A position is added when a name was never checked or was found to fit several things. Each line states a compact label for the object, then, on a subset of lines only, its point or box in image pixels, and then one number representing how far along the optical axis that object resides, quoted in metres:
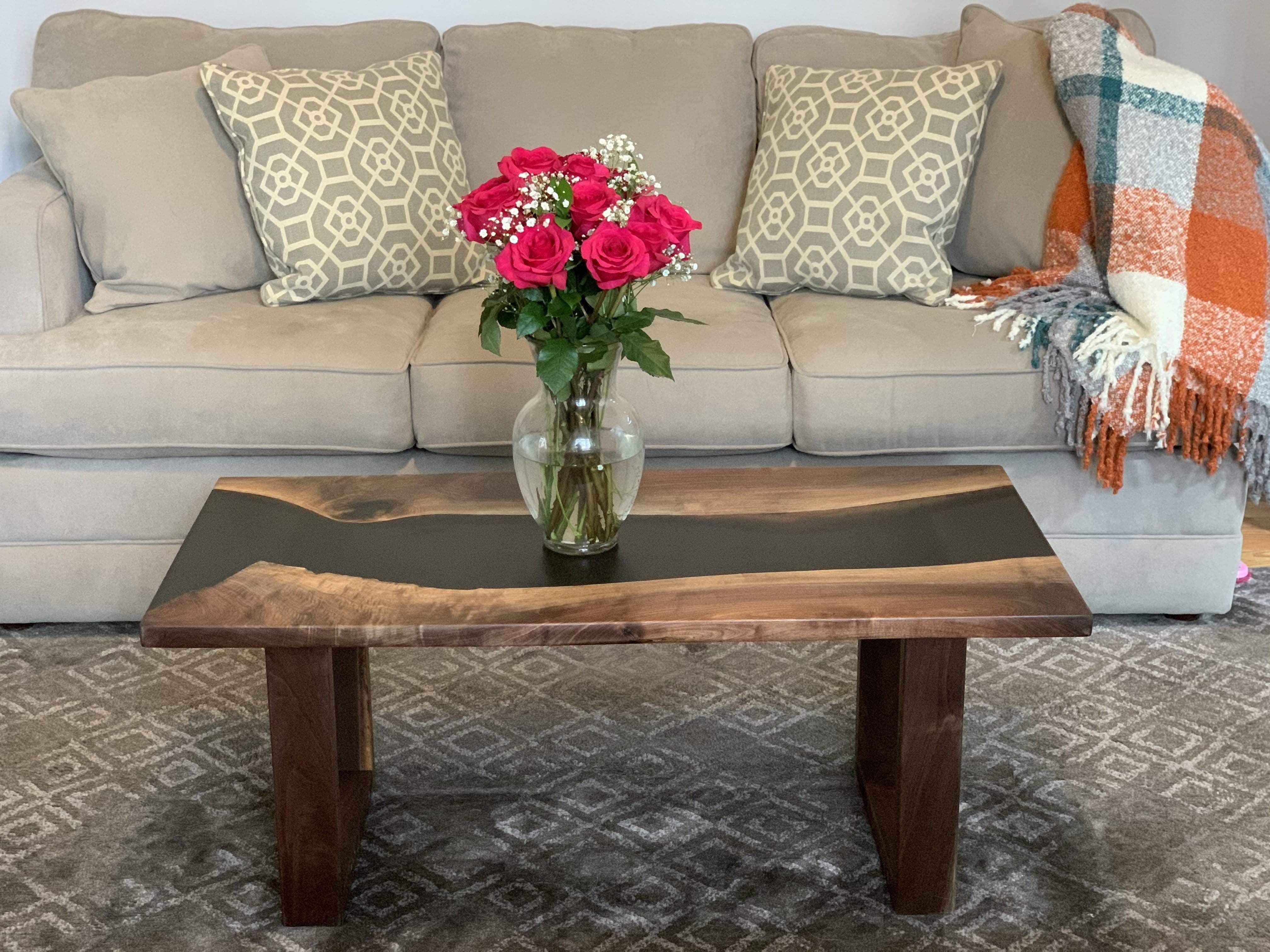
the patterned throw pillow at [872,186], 2.38
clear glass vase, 1.46
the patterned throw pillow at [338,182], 2.34
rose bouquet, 1.33
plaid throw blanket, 2.07
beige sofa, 2.09
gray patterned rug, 1.51
